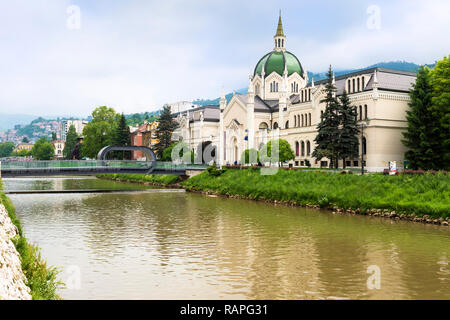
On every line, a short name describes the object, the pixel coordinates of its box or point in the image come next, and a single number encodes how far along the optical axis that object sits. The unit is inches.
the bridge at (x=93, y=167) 1788.9
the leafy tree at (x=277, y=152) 2383.1
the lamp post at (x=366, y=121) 2290.5
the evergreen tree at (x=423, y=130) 1973.4
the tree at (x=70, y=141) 6378.0
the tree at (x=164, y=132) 3580.2
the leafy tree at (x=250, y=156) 2659.9
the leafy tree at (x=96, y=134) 3956.7
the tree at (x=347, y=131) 2230.8
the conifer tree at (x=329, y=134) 2233.0
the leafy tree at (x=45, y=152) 7490.2
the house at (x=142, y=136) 4712.1
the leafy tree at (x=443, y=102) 1900.8
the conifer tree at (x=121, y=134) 3816.4
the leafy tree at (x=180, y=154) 3082.7
